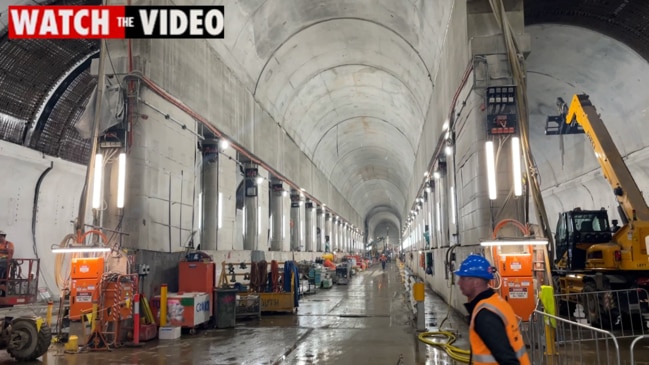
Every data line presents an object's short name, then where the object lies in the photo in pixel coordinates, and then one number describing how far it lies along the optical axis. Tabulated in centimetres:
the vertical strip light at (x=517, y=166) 1006
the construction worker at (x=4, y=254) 1598
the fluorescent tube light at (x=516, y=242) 866
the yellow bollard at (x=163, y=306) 1121
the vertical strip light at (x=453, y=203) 1485
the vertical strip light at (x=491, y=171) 1031
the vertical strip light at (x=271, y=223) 2580
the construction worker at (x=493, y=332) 303
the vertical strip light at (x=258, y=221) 2158
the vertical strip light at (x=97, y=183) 1112
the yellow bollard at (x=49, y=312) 1077
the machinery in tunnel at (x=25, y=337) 866
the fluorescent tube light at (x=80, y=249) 960
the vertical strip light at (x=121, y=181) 1143
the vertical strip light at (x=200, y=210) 1669
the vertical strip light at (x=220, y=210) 1677
